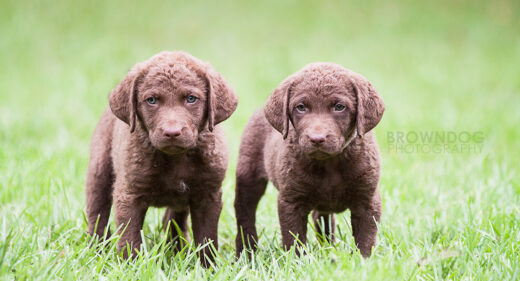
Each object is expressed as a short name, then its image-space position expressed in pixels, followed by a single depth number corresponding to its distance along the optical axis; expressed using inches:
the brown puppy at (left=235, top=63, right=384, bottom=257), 183.9
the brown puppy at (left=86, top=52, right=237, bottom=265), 187.2
